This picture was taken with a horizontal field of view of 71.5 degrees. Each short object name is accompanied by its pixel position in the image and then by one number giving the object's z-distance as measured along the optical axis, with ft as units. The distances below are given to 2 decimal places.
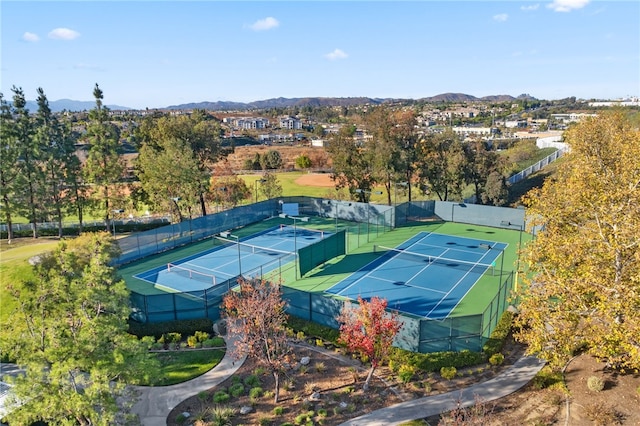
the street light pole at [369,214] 128.56
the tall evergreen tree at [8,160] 118.21
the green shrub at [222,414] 47.75
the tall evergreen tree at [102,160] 124.88
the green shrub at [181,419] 48.99
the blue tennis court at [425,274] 81.05
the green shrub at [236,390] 53.62
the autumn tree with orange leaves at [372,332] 50.83
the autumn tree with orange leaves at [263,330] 50.39
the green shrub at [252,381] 55.72
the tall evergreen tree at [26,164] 119.85
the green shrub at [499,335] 61.52
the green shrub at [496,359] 59.11
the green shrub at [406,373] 55.62
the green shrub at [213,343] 65.72
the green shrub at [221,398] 52.34
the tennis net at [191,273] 93.65
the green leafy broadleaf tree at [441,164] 148.87
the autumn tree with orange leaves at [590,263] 43.14
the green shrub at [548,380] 52.92
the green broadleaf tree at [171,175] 128.16
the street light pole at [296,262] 94.71
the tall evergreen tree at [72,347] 36.32
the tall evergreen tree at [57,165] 122.21
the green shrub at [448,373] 56.39
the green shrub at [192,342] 65.51
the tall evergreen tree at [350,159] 150.92
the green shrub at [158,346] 65.22
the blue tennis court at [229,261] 94.02
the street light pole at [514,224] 126.23
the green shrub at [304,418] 47.91
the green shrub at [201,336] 66.39
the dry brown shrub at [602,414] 45.55
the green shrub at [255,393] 52.49
